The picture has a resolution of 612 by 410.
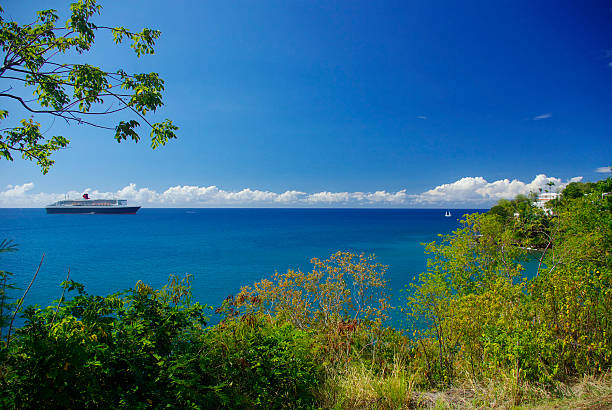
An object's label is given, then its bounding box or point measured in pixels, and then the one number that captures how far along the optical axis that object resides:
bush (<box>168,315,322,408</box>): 3.10
